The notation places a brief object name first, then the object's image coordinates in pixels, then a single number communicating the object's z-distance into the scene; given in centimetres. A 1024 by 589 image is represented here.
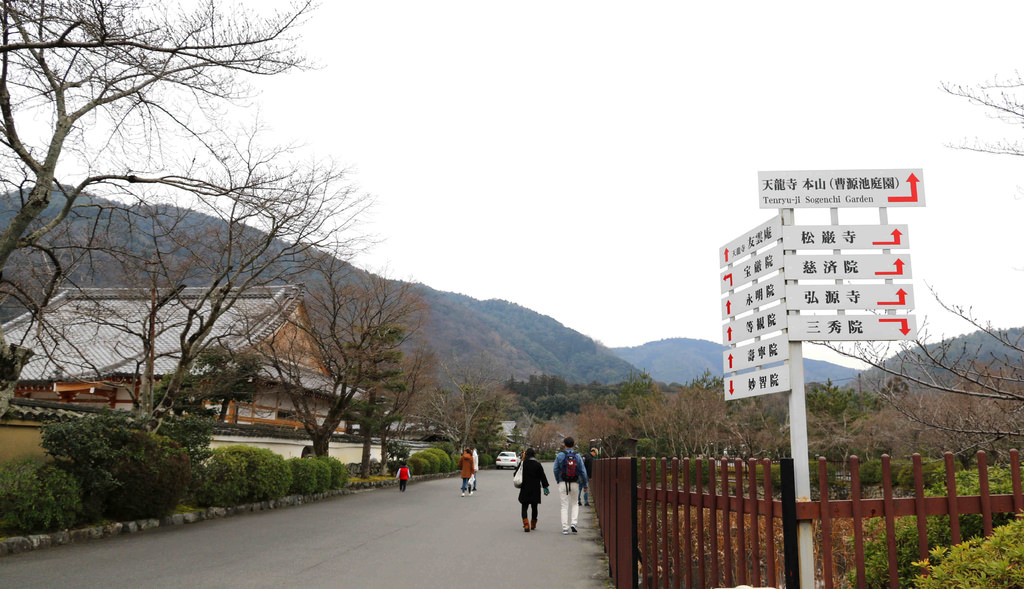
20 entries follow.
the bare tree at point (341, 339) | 2162
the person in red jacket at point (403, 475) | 2316
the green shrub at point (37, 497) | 900
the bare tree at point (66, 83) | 754
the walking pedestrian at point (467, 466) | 2223
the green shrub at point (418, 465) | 3264
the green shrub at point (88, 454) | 1018
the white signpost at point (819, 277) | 461
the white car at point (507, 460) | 5231
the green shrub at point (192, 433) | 1332
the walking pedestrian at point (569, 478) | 1164
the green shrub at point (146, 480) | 1088
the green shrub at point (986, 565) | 257
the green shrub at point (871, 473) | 2560
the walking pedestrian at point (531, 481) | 1224
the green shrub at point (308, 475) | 1762
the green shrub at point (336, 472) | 2002
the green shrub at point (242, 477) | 1368
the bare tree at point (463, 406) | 4341
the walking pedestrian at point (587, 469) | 1834
